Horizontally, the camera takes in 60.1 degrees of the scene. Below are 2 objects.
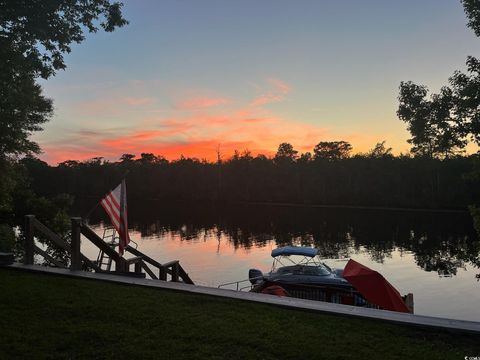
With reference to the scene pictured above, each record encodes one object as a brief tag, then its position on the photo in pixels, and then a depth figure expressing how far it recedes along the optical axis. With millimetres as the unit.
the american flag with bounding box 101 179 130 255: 11250
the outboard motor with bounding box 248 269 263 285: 22438
